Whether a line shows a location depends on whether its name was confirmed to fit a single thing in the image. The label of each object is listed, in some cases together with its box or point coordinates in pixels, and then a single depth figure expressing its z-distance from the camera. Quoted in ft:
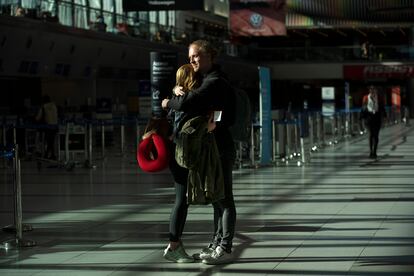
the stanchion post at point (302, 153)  61.69
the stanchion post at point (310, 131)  77.46
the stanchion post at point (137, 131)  72.10
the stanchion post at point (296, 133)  67.97
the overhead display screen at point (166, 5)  62.03
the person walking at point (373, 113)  64.03
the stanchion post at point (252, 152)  59.41
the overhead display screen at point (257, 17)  112.16
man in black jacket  22.25
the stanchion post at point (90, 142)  63.87
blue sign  59.77
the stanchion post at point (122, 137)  74.95
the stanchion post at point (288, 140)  65.48
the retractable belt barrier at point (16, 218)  26.86
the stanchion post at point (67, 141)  60.03
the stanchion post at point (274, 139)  64.03
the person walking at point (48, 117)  67.46
